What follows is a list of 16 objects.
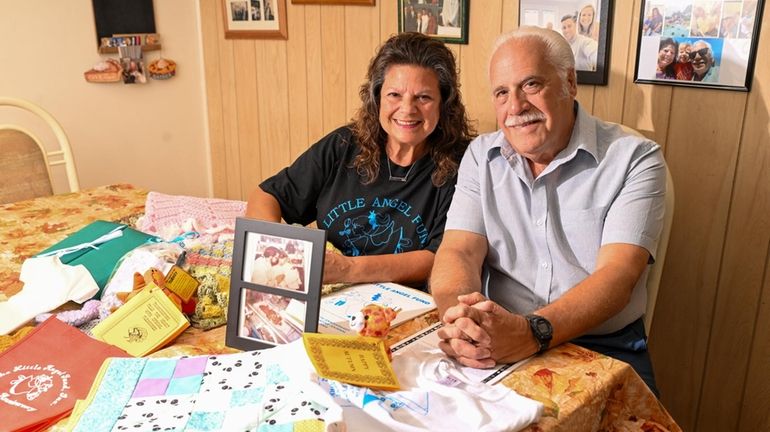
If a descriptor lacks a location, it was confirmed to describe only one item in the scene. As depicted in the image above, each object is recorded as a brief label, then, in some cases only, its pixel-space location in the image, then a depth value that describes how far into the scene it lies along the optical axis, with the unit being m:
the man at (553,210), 1.38
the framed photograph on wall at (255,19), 2.87
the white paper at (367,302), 1.25
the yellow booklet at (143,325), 1.17
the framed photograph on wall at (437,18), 2.25
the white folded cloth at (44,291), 1.28
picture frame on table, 1.09
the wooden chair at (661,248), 1.46
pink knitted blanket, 1.81
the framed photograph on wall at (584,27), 1.88
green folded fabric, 1.46
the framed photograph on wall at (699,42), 1.63
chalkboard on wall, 3.06
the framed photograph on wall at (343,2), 2.51
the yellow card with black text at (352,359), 0.96
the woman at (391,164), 1.76
